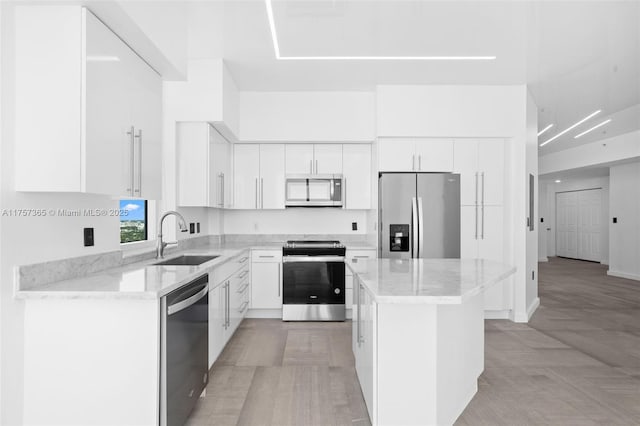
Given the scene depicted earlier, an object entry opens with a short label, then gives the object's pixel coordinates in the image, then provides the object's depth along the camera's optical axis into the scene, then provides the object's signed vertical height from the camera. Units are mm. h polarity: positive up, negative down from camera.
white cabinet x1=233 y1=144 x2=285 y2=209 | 4789 +485
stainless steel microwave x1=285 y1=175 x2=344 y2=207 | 4711 +293
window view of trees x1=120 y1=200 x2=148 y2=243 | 3157 -54
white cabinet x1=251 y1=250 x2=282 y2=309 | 4531 -776
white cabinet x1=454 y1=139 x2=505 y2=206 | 4418 +534
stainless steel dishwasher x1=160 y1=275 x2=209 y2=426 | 1851 -741
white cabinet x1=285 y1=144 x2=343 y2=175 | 4797 +712
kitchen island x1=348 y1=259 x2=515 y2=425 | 1858 -681
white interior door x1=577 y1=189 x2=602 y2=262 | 10031 -226
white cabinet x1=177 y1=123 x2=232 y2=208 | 3779 +502
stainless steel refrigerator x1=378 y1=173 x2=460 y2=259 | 4309 -1
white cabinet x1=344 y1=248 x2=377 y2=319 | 4461 -668
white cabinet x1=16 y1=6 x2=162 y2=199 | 1799 +540
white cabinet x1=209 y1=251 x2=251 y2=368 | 2941 -775
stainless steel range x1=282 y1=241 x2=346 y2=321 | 4430 -817
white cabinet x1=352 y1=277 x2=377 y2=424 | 1998 -788
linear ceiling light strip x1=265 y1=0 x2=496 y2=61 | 3625 +1501
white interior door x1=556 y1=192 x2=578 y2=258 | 10891 -255
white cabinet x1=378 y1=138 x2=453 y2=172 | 4414 +774
